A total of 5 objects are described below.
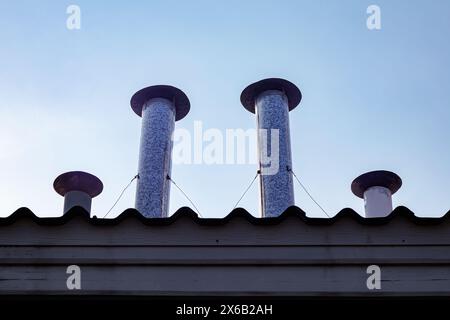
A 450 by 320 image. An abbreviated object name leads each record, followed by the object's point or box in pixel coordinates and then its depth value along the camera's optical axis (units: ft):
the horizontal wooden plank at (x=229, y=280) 12.73
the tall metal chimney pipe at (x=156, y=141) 31.24
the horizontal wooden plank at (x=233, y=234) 12.99
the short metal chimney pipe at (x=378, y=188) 30.01
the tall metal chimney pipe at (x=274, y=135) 30.81
